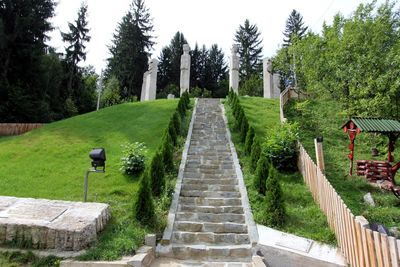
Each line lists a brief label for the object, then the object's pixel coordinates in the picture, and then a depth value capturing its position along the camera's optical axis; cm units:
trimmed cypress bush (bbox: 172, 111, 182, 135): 1497
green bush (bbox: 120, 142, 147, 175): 1141
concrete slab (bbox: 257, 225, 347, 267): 678
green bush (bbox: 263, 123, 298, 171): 1180
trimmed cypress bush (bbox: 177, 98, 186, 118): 1822
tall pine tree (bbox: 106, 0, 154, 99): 4264
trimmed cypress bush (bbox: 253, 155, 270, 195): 962
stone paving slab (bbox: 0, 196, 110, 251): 671
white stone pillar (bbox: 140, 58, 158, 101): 2888
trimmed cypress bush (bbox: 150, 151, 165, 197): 937
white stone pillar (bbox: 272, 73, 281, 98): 2875
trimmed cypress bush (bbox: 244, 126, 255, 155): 1262
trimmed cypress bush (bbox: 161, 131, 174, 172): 1123
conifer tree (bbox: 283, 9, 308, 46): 5138
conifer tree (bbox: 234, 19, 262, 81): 5059
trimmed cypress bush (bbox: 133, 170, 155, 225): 793
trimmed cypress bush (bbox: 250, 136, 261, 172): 1107
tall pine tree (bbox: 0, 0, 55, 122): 2641
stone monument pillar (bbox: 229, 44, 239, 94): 2859
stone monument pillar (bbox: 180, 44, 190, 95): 2934
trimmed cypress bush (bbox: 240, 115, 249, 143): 1427
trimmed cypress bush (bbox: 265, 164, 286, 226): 809
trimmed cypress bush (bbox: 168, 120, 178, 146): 1359
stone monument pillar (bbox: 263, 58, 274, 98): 2828
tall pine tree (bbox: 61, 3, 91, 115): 3797
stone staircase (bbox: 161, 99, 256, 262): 734
